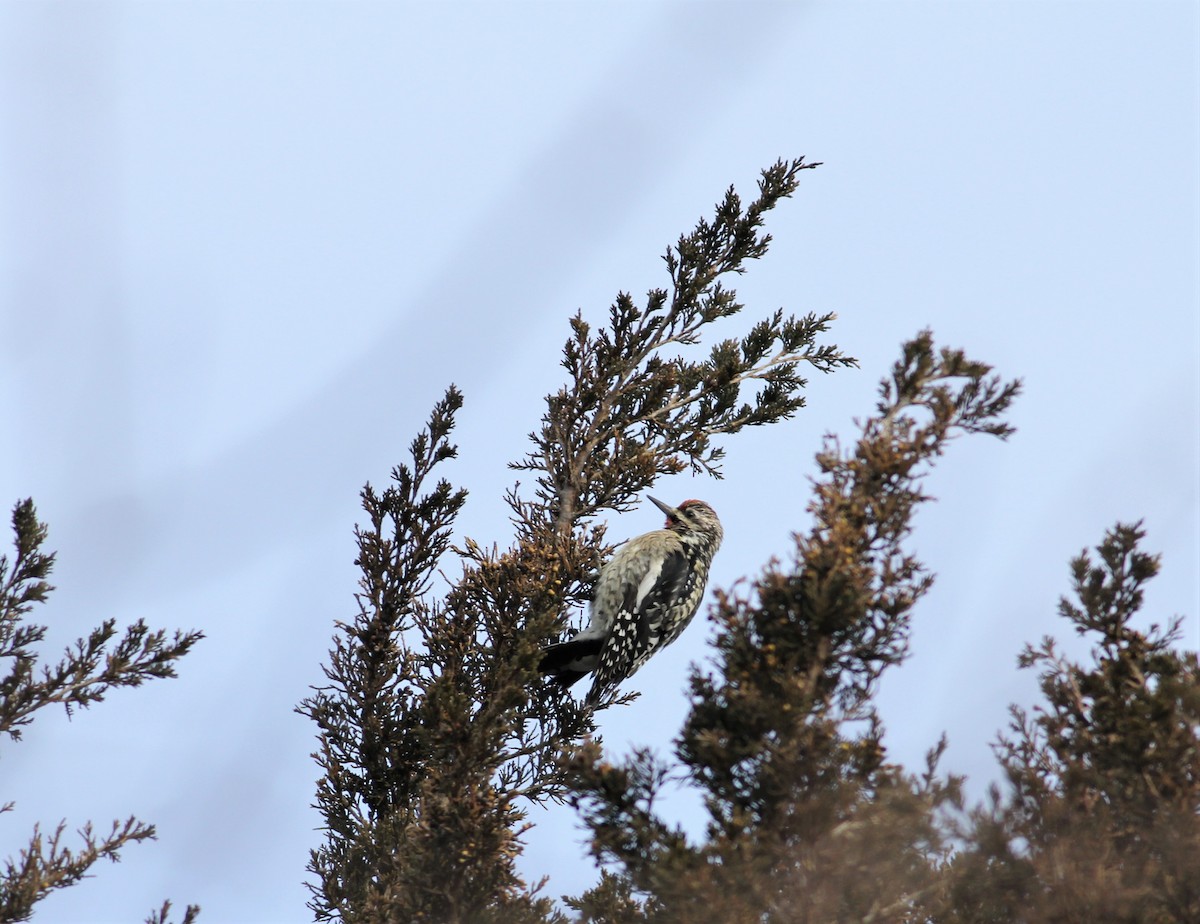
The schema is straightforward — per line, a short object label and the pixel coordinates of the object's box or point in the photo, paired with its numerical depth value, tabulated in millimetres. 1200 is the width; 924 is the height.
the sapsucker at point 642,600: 15047
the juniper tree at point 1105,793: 8875
